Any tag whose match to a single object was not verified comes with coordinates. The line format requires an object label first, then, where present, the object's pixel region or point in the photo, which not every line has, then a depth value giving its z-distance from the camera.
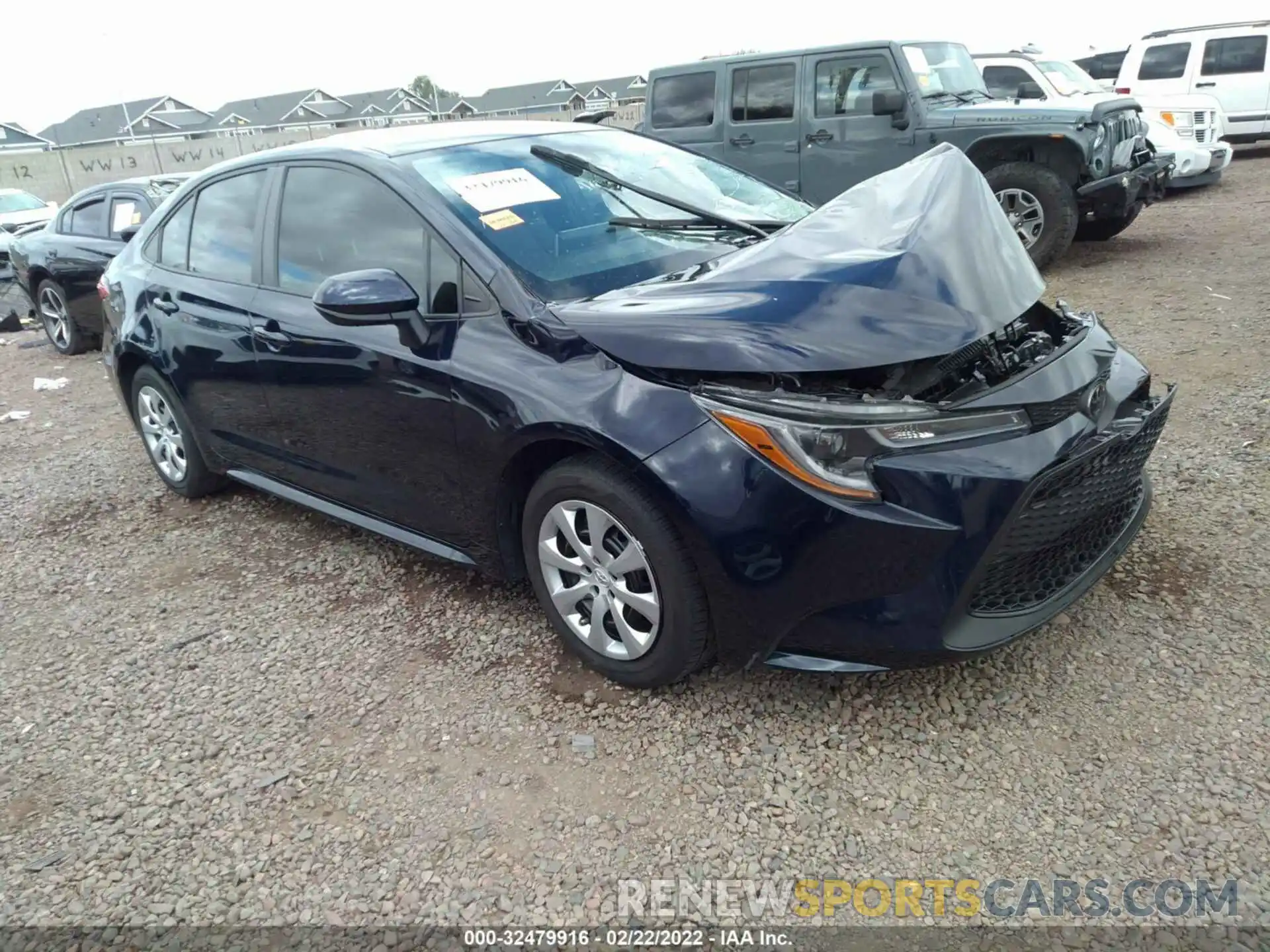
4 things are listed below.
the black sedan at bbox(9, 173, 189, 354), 8.49
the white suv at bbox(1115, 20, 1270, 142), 13.85
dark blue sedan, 2.31
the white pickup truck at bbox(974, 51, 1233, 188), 10.05
